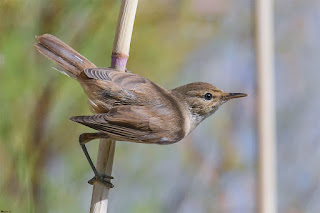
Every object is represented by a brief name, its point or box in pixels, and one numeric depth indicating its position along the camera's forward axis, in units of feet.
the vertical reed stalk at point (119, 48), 13.24
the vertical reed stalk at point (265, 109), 14.65
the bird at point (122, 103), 14.07
